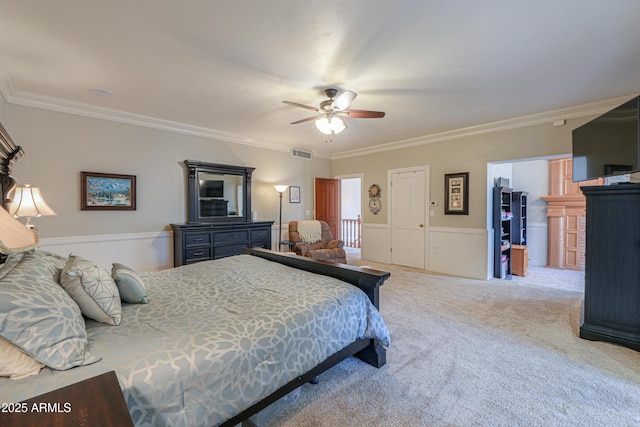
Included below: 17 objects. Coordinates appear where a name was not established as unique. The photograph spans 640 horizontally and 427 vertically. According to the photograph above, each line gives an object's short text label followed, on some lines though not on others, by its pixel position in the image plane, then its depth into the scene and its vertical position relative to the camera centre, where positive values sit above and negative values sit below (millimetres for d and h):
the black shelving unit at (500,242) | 4785 -571
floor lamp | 5480 +373
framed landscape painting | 3730 +238
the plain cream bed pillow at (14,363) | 1032 -580
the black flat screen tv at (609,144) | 2551 +665
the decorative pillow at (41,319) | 1053 -446
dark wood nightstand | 756 -576
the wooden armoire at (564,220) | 5590 -219
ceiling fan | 2994 +1063
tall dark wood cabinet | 2512 -530
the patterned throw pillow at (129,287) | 1819 -512
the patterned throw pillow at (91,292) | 1487 -452
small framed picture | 6129 +328
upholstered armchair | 4918 -612
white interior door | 5559 -184
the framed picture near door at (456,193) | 4938 +286
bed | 1162 -651
